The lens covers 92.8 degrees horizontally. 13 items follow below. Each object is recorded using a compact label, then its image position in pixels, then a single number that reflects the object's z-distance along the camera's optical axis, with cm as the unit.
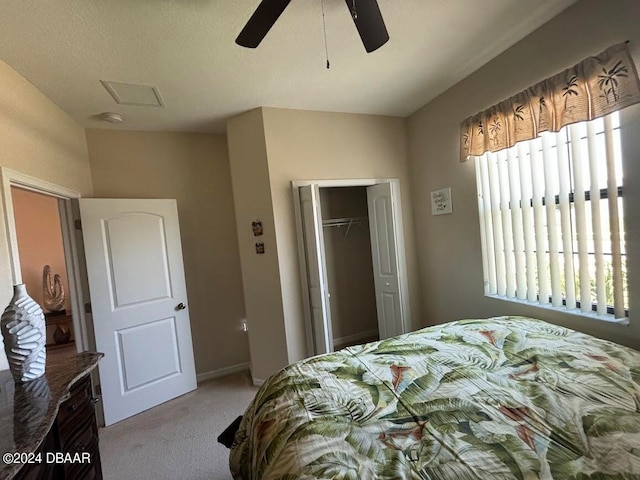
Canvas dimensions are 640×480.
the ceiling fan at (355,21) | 131
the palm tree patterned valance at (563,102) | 161
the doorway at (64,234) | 169
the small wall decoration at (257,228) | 292
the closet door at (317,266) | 274
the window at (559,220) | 175
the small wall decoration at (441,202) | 289
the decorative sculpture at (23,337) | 128
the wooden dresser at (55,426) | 92
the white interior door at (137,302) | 266
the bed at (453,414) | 92
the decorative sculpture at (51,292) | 409
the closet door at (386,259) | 317
